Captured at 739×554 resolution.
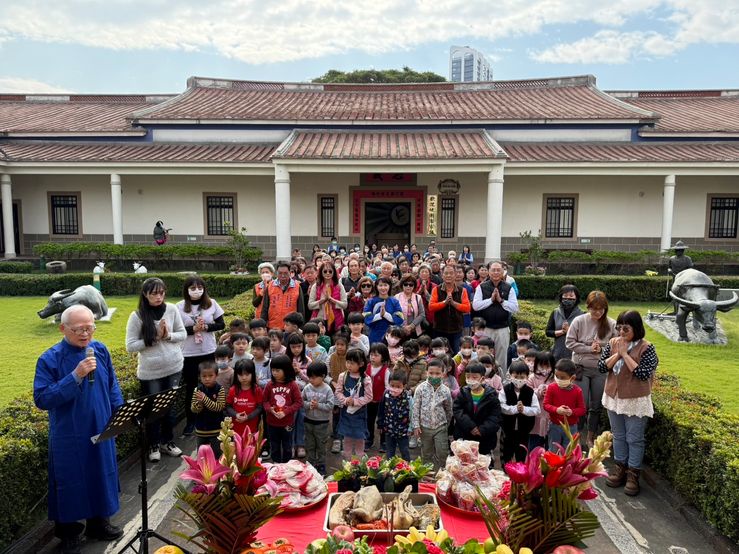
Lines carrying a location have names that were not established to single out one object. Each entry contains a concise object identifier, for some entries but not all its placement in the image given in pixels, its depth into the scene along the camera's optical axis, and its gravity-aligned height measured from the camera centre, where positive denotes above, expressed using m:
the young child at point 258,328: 6.21 -1.22
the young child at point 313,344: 5.96 -1.35
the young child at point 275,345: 5.96 -1.36
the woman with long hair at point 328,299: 7.20 -0.99
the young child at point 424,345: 6.14 -1.38
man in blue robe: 3.65 -1.51
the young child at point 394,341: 6.19 -1.35
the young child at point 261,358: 5.58 -1.43
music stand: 3.35 -1.31
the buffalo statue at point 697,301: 9.41 -1.27
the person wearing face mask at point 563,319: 6.20 -1.06
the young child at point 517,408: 5.01 -1.71
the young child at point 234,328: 6.56 -1.34
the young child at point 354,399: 5.21 -1.71
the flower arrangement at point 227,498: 2.38 -1.26
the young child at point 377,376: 5.57 -1.59
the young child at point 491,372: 5.43 -1.52
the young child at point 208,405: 4.95 -1.70
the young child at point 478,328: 6.90 -1.31
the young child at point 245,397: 5.05 -1.67
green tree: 46.06 +13.87
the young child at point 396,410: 5.12 -1.79
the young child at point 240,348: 5.66 -1.32
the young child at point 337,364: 5.86 -1.54
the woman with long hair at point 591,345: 5.45 -1.21
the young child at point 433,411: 4.98 -1.76
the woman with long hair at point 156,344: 5.07 -1.17
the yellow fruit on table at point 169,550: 2.25 -1.43
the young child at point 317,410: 5.14 -1.82
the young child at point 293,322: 6.52 -1.19
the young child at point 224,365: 5.41 -1.48
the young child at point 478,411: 4.84 -1.72
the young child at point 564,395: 4.86 -1.56
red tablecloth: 3.29 -1.97
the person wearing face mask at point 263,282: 7.29 -0.76
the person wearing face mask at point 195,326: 5.83 -1.13
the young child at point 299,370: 5.35 -1.56
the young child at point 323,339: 6.56 -1.41
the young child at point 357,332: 6.19 -1.24
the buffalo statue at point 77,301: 10.29 -1.52
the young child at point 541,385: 5.14 -1.59
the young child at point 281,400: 5.04 -1.69
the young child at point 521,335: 6.43 -1.31
